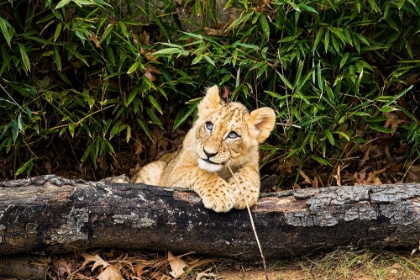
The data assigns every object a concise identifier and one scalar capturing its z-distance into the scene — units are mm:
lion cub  11414
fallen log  10953
